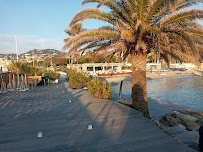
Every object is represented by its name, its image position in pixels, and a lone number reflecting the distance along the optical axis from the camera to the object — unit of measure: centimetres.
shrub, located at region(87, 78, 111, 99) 771
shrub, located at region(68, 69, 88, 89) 1148
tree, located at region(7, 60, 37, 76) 1400
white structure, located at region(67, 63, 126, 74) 3609
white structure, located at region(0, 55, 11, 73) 1442
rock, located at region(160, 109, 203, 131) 705
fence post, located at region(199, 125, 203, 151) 316
